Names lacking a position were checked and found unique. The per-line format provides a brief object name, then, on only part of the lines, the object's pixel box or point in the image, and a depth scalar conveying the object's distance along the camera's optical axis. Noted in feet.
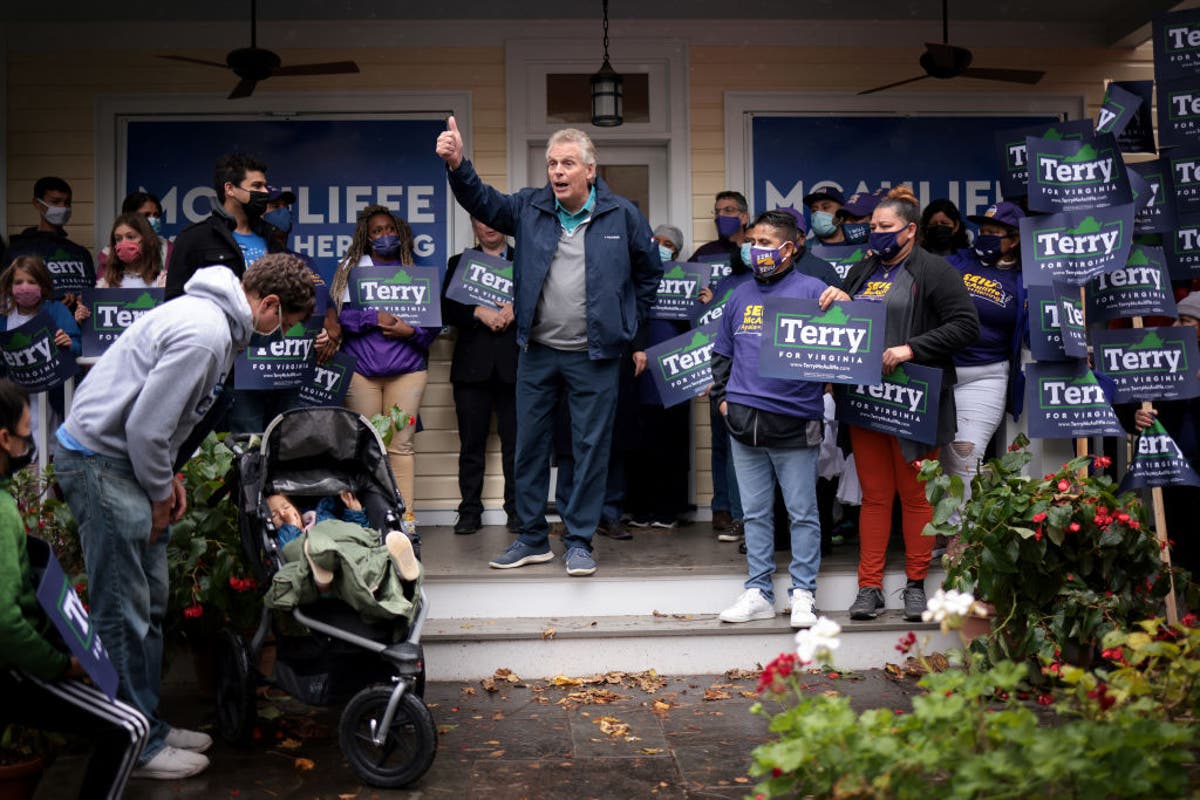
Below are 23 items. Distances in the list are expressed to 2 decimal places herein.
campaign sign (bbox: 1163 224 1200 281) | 21.79
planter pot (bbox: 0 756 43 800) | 13.48
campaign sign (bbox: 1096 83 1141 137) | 21.36
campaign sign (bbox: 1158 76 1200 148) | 21.34
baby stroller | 15.19
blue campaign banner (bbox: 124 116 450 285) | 27.96
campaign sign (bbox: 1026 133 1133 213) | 20.67
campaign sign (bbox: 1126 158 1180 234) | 21.26
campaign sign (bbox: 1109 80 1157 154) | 21.94
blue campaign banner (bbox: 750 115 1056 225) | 28.58
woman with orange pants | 20.02
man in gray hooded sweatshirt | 14.01
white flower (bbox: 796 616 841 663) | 9.93
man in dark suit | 25.81
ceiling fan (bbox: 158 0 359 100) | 25.40
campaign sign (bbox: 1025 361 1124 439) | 20.56
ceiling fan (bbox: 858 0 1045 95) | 26.40
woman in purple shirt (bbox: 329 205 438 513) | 24.49
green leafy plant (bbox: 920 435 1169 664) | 17.69
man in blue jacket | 21.50
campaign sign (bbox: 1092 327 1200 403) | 20.61
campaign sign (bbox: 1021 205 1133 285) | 20.47
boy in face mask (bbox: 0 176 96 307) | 25.75
